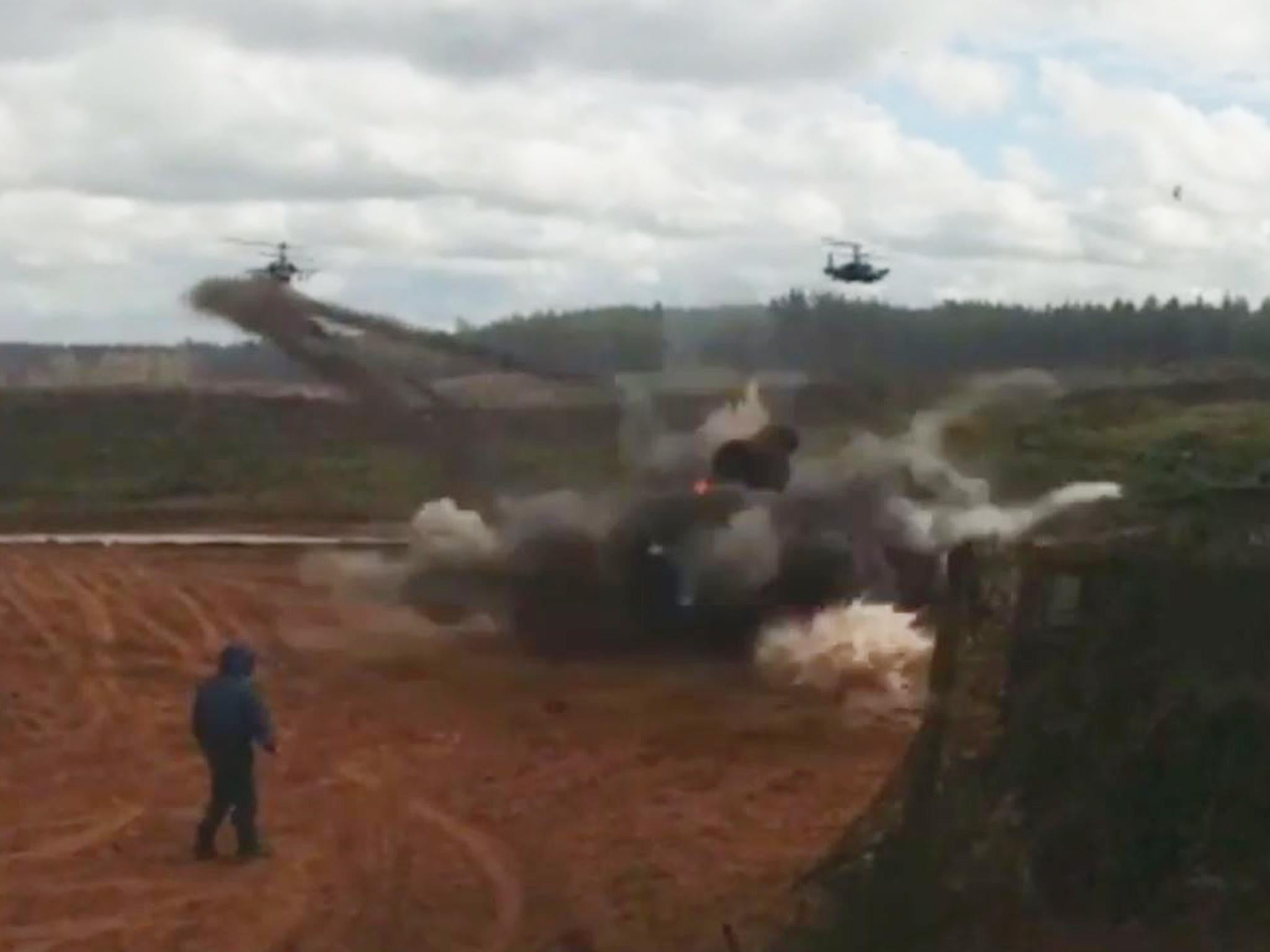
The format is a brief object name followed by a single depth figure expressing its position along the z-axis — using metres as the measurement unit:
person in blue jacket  15.88
